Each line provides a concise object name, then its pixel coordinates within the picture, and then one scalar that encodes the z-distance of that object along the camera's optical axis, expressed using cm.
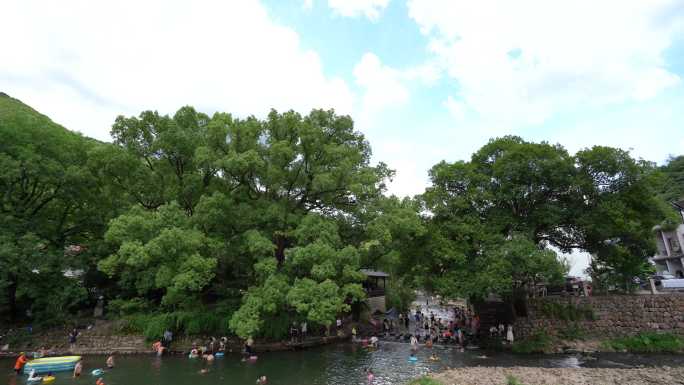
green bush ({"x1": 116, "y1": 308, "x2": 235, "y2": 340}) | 2411
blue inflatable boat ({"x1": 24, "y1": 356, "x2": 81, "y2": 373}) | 1888
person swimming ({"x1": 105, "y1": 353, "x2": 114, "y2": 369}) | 1969
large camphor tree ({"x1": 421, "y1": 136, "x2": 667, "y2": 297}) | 2141
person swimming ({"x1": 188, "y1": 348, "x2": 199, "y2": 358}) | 2209
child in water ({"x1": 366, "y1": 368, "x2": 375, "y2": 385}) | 1642
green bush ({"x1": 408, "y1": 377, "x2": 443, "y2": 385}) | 1435
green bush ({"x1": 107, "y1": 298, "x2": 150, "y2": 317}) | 2635
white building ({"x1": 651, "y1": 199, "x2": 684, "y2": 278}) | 3889
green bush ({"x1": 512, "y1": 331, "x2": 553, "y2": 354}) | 2206
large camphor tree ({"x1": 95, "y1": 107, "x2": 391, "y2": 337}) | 2062
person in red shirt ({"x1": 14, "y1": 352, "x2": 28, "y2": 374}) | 1945
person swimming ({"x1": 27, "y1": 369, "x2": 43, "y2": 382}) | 1769
